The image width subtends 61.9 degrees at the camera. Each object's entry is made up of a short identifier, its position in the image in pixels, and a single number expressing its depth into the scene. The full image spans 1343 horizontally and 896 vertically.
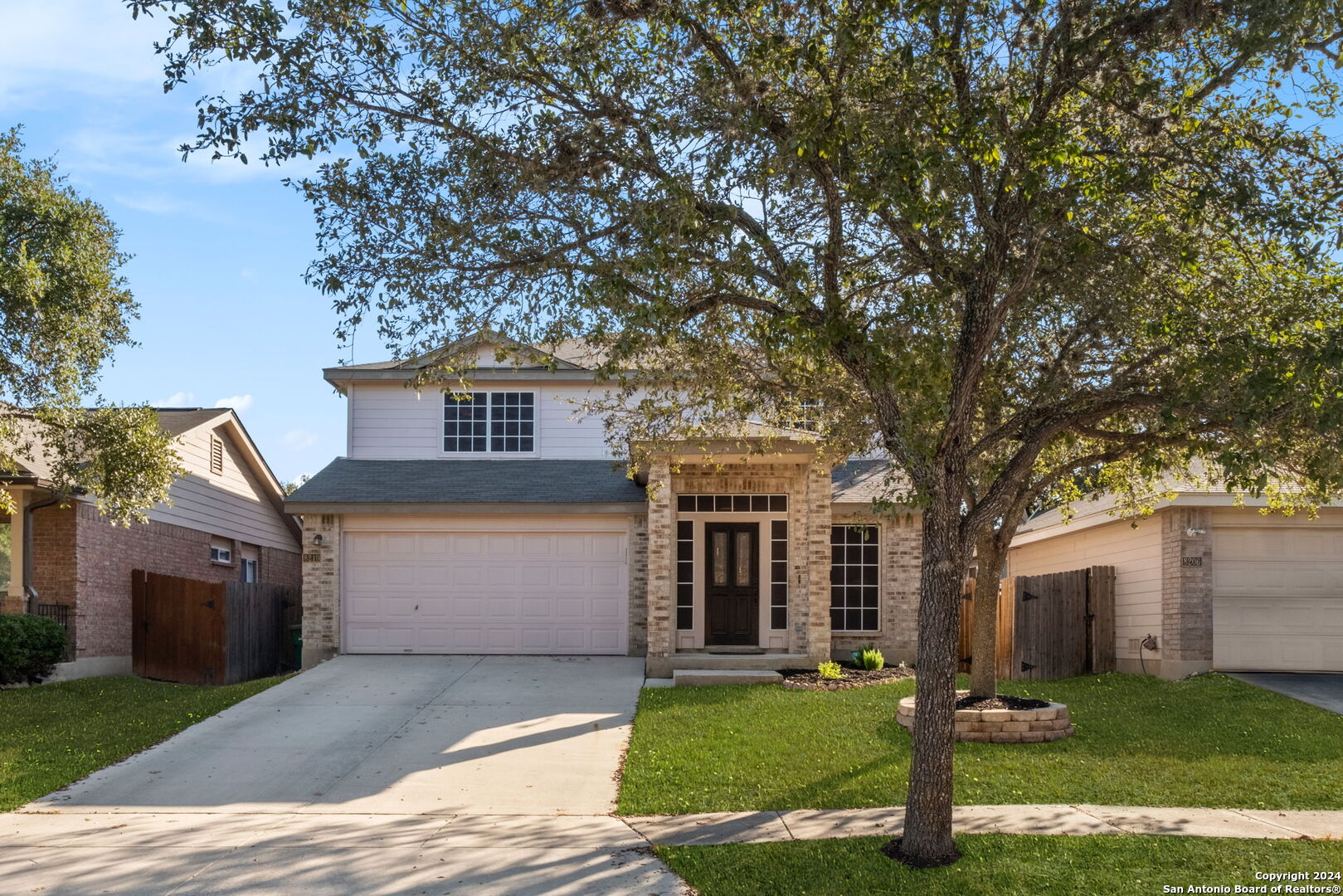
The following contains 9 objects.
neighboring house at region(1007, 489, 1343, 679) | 15.16
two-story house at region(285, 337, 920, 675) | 17.20
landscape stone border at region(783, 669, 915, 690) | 15.17
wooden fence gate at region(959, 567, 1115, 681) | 17.09
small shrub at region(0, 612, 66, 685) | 15.54
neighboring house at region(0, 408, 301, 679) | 16.86
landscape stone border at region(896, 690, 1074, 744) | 11.55
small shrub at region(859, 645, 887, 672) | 16.67
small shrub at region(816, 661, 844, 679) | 15.60
